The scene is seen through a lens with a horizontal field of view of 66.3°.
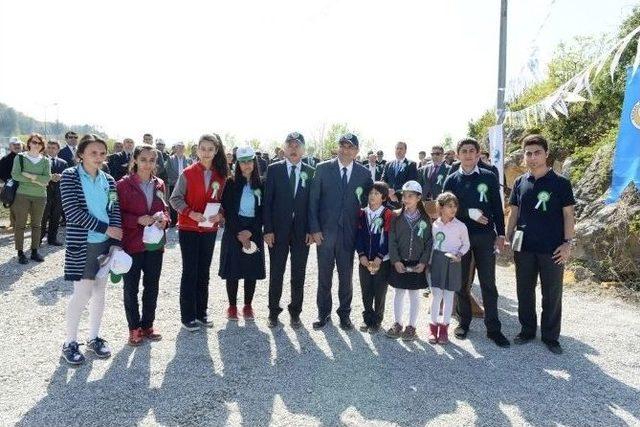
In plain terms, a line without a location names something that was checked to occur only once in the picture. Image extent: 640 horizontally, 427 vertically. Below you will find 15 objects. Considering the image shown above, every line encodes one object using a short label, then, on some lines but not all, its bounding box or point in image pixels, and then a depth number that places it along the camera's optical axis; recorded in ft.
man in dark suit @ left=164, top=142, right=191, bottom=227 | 38.36
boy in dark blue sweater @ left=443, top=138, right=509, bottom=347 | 15.98
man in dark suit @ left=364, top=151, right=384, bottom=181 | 39.83
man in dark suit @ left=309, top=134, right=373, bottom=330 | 16.37
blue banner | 15.70
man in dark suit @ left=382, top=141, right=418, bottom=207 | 27.27
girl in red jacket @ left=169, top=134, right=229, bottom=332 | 15.60
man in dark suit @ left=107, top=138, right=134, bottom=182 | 32.91
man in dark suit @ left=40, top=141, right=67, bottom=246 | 29.35
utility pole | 29.76
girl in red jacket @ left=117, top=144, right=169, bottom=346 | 14.26
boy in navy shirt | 15.11
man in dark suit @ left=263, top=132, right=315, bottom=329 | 16.35
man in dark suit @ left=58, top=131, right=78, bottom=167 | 33.17
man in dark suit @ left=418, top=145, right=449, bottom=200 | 25.59
